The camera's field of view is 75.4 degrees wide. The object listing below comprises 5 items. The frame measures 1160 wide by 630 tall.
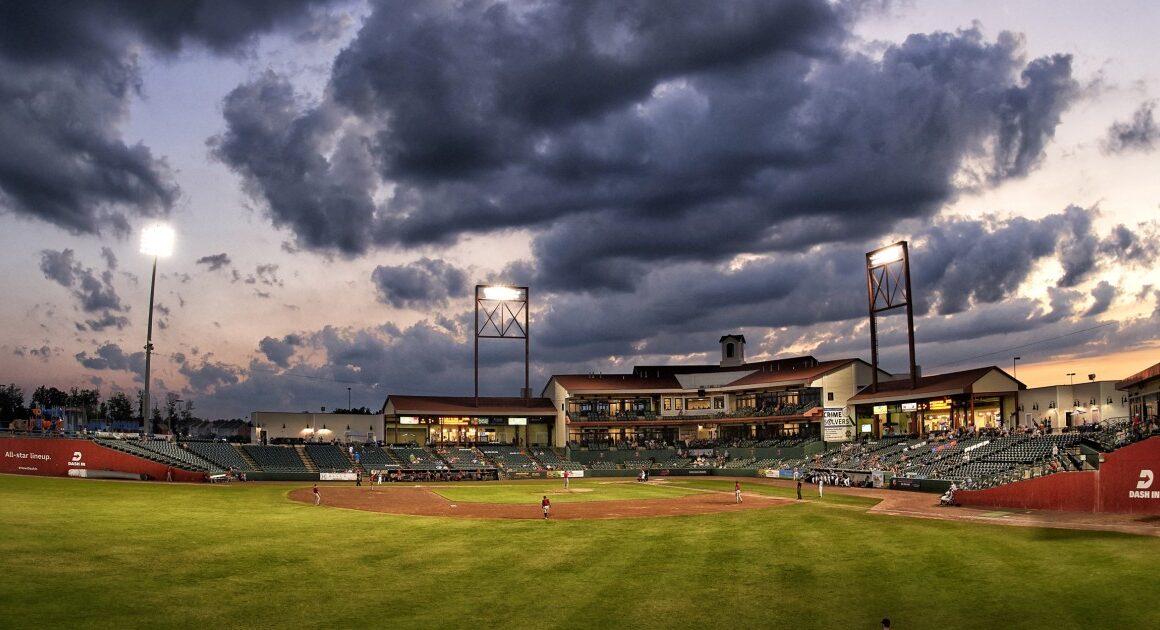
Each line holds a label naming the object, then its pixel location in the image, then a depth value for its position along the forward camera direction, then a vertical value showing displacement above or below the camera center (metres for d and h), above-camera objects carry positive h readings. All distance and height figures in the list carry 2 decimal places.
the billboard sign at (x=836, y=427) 88.50 -3.72
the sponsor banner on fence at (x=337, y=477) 74.19 -8.15
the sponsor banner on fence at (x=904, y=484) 57.34 -6.90
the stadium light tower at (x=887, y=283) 79.88 +12.34
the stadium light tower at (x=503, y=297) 100.62 +13.25
